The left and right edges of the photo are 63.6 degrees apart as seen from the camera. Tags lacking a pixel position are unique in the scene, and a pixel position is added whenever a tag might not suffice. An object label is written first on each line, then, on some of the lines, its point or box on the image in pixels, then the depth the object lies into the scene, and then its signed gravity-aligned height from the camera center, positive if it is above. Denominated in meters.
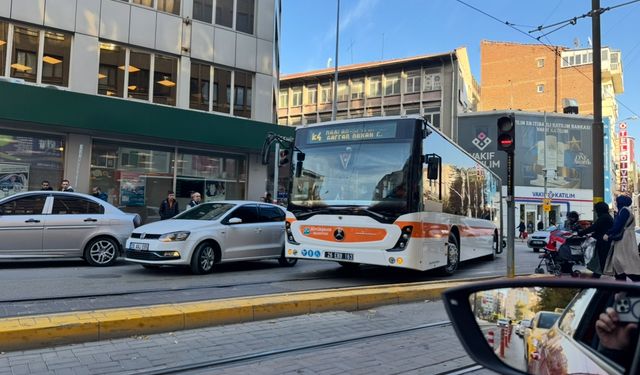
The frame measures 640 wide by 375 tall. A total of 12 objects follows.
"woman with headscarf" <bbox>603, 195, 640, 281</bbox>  8.72 -0.38
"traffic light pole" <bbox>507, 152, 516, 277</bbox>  9.83 +0.14
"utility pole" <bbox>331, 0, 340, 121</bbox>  28.88 +10.43
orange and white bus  9.15 +0.38
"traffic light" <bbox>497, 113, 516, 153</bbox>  9.80 +1.63
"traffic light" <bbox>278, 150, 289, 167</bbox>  10.73 +1.14
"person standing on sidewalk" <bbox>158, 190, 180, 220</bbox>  14.93 +0.02
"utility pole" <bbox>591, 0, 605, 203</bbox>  13.23 +2.87
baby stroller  11.37 -0.80
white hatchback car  9.86 -0.55
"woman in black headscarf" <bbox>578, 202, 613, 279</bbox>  9.48 -0.35
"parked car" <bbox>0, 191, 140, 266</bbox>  10.43 -0.44
